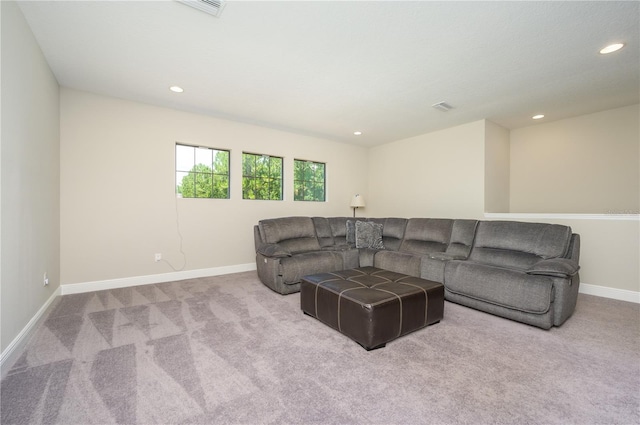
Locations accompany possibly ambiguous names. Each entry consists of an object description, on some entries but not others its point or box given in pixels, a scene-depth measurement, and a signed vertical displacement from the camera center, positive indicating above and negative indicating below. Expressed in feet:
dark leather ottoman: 6.57 -2.51
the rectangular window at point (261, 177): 15.14 +2.05
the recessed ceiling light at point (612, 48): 7.81 +4.88
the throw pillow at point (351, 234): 15.11 -1.28
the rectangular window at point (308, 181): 17.16 +2.05
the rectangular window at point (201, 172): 13.28 +2.03
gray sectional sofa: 7.98 -1.87
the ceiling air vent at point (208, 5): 6.11 +4.83
